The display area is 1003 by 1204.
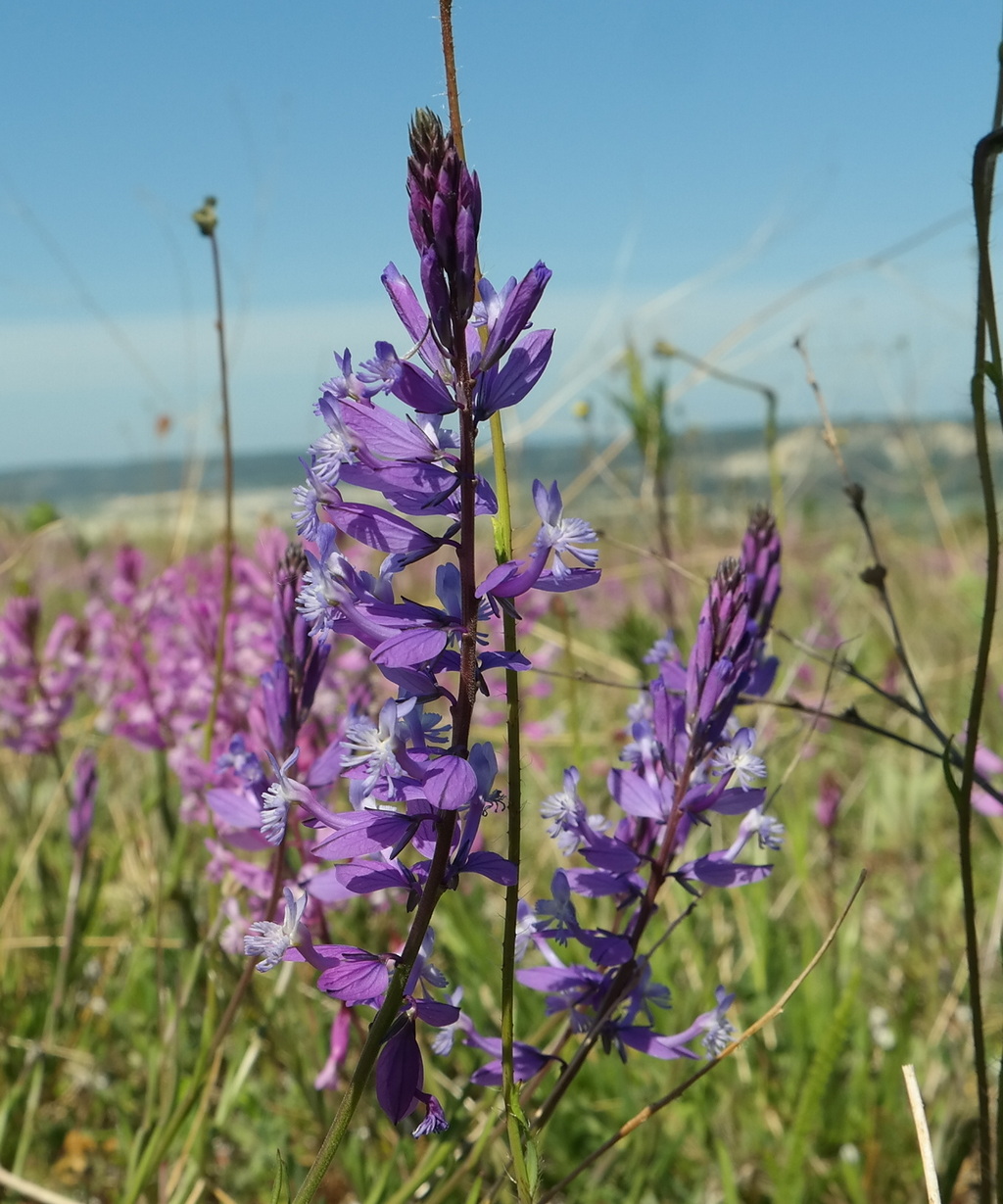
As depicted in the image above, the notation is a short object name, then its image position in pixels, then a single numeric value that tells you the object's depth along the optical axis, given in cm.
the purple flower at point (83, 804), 54
